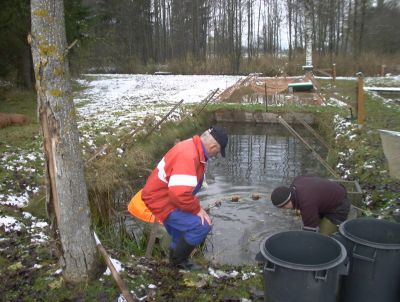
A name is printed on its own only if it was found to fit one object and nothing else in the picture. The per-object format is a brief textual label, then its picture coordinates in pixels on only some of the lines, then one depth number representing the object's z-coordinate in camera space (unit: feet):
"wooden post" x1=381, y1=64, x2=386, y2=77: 88.90
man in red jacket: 12.16
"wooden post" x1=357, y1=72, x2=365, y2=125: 34.15
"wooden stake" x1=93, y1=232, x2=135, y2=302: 10.83
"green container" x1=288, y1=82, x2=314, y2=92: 63.62
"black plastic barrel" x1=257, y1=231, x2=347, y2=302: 8.72
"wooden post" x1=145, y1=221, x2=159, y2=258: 16.30
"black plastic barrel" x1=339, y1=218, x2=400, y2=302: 9.78
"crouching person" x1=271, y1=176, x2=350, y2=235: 13.84
